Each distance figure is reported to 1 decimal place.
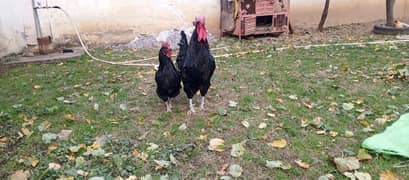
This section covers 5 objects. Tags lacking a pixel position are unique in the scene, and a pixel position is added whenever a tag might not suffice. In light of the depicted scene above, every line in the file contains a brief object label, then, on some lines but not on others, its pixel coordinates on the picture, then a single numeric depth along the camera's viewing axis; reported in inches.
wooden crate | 261.1
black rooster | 124.1
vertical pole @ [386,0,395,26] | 265.0
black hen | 126.9
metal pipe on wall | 227.0
